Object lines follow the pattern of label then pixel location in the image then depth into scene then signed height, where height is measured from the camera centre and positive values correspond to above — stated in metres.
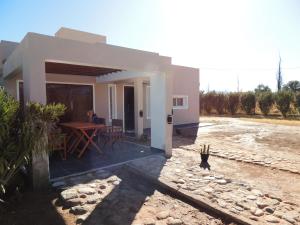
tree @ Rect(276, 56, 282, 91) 36.55 +4.63
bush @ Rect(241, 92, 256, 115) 23.45 +0.47
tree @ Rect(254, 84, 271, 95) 44.54 +4.11
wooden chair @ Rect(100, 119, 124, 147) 8.00 -0.90
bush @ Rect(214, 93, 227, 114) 24.94 +0.47
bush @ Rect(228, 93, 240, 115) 24.43 +0.50
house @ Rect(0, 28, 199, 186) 4.69 +1.07
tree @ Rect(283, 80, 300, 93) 39.41 +3.82
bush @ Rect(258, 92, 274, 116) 22.34 +0.44
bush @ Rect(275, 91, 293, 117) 21.03 +0.49
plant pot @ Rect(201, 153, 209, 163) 6.53 -1.46
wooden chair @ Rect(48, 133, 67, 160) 4.48 -0.62
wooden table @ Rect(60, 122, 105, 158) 6.70 -0.76
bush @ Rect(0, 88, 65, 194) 3.69 -0.39
